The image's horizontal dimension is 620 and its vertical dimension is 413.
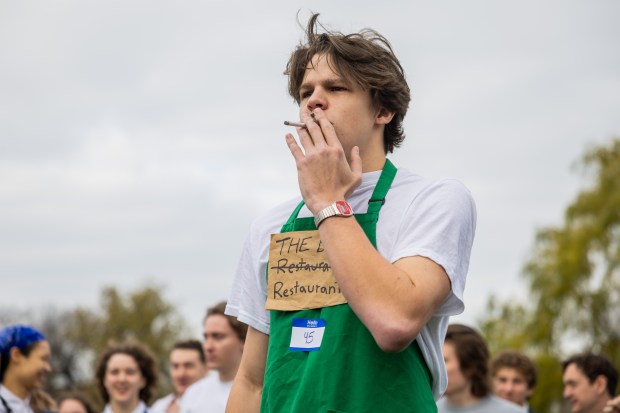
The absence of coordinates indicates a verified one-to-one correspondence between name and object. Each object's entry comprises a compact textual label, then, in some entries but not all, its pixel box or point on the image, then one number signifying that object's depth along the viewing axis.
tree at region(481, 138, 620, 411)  29.28
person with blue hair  8.11
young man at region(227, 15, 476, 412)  2.95
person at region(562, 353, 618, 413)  9.45
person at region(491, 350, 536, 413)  10.40
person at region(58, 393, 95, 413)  10.84
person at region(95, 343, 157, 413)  9.98
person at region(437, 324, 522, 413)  8.45
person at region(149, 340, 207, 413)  11.68
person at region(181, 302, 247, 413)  8.89
